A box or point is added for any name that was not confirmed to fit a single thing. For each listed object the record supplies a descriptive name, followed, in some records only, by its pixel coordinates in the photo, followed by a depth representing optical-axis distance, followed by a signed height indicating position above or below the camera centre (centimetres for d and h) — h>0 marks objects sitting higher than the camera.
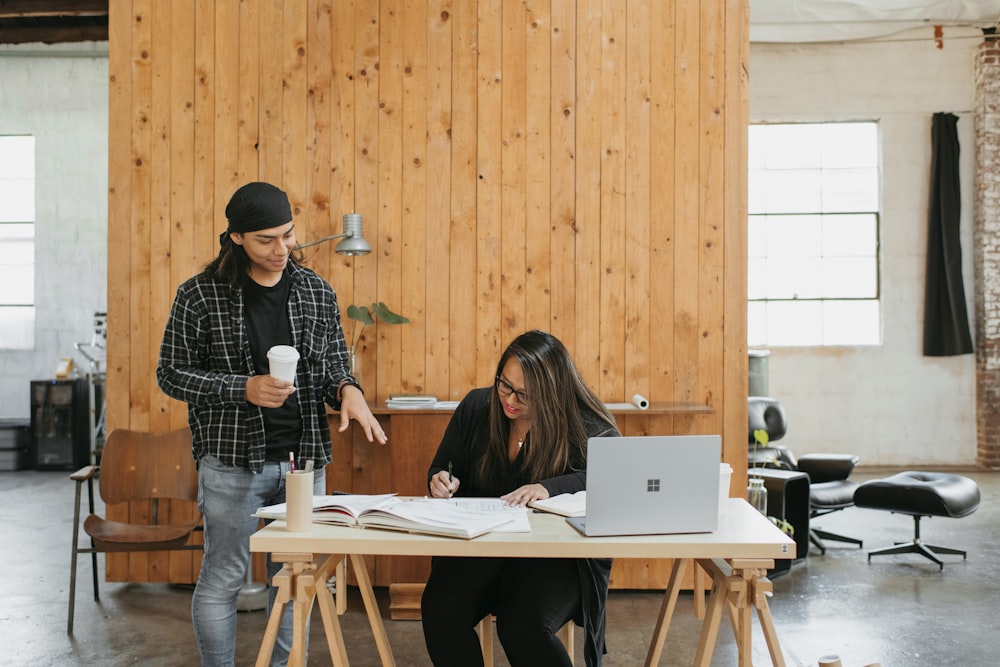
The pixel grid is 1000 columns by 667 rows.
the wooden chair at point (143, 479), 361 -65
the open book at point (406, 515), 197 -44
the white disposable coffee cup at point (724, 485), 208 -37
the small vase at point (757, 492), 401 -75
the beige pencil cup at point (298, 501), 198 -40
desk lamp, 389 +44
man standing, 246 -16
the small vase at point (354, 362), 397 -13
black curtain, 777 +77
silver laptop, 187 -34
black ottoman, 452 -89
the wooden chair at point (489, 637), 258 -94
